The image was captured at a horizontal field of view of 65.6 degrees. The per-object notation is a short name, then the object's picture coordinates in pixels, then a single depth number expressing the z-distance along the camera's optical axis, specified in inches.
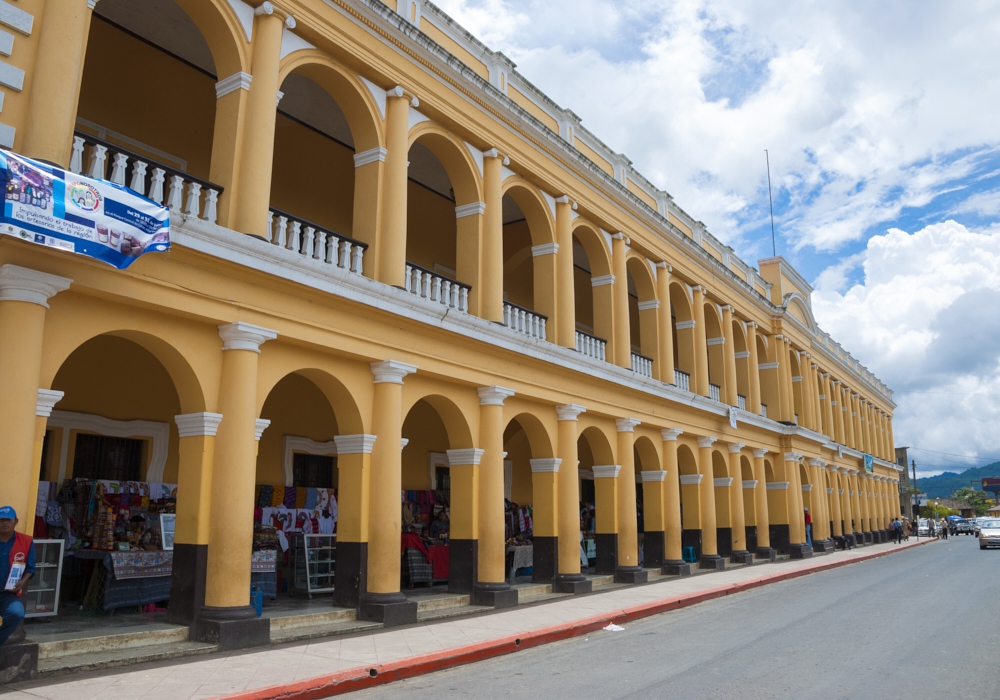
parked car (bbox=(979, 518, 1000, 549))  1259.8
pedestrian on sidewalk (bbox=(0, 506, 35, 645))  247.0
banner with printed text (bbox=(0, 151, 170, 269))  263.3
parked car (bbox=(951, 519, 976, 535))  2465.6
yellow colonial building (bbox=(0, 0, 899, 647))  318.0
